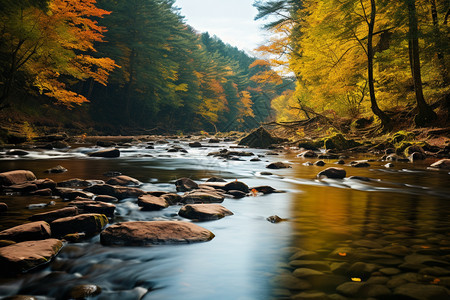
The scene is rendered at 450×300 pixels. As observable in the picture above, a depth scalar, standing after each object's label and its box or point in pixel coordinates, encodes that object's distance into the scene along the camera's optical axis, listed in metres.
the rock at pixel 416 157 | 10.30
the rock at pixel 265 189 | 5.46
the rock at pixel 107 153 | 11.21
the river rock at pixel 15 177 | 5.15
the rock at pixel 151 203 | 4.09
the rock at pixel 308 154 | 12.24
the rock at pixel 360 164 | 9.07
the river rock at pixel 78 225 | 3.02
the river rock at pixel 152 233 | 2.89
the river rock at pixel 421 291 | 2.00
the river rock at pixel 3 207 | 3.73
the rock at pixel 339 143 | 14.12
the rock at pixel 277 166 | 8.80
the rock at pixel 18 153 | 10.89
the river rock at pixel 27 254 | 2.27
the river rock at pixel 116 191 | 4.65
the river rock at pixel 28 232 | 2.75
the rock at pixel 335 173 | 7.00
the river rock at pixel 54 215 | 3.37
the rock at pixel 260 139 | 17.89
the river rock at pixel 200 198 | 4.47
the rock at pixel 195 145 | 17.13
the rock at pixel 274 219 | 3.75
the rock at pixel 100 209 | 3.75
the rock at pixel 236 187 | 5.32
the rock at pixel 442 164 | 8.40
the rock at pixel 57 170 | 7.30
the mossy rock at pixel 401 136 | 12.09
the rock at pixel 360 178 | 6.75
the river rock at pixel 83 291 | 2.02
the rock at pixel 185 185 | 5.37
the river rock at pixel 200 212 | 3.75
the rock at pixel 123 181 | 5.52
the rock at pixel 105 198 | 4.34
